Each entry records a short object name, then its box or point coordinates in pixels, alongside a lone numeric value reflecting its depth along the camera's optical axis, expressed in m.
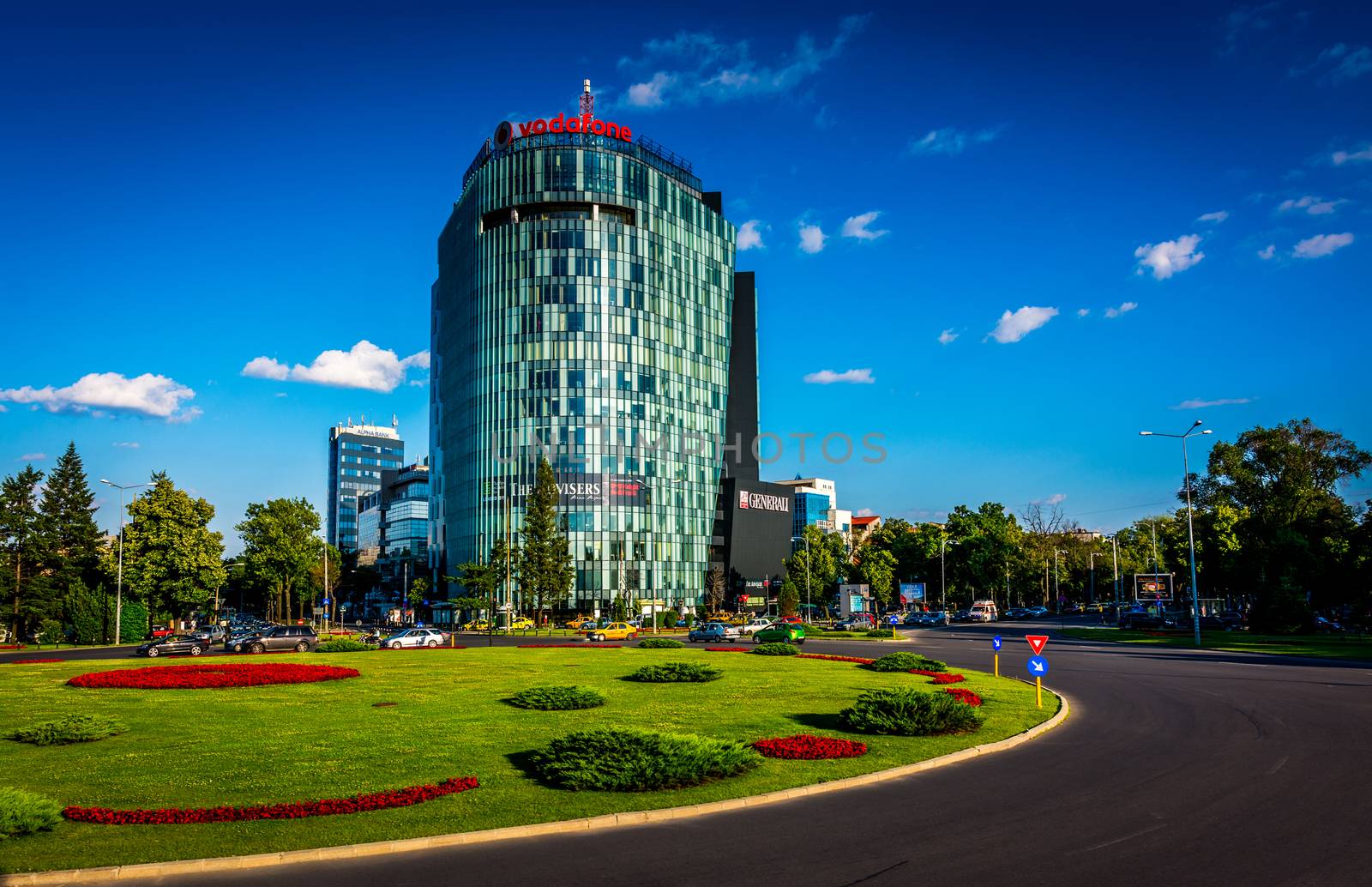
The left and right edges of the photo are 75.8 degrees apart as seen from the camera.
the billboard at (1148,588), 93.45
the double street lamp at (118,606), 68.25
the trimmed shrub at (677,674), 33.09
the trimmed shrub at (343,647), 56.25
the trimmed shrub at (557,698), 25.06
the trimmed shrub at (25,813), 12.12
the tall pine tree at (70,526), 81.38
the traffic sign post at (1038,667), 24.48
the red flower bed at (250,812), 13.23
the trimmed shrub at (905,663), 36.72
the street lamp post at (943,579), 123.56
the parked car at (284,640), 58.06
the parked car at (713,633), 68.25
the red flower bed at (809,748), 17.94
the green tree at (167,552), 78.62
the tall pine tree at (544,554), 101.12
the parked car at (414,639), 61.62
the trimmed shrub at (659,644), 58.18
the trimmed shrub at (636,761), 15.02
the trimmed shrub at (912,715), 20.59
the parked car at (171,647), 53.94
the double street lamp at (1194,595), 57.69
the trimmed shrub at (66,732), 19.61
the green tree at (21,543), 78.56
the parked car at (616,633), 76.94
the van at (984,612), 112.25
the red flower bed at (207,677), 31.08
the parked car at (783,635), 64.38
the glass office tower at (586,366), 120.88
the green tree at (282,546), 110.25
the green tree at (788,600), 115.69
